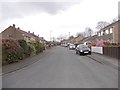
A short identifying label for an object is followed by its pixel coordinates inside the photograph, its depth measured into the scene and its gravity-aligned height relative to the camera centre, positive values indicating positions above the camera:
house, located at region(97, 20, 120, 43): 17.54 +2.59
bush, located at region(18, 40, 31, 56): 10.63 -0.40
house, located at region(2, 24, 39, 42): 25.07 +3.24
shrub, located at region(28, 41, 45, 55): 13.70 -0.41
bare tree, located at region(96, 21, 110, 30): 39.13 +8.81
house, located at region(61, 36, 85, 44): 54.22 +2.81
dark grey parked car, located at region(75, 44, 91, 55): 13.59 -1.02
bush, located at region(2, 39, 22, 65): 7.97 -0.65
